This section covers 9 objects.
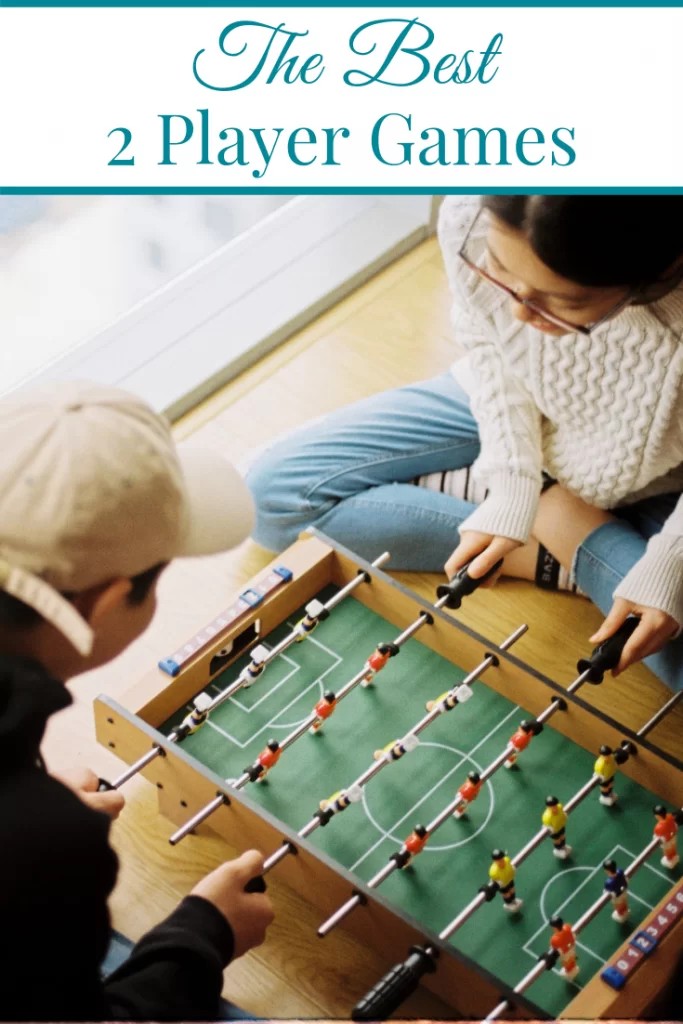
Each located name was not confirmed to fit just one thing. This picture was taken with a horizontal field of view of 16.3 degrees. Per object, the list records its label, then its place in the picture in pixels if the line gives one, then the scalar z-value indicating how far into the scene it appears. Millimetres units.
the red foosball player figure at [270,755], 2892
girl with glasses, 2644
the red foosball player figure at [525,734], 2918
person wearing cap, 2306
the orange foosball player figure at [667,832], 2861
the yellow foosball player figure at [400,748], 2910
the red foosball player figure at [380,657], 2980
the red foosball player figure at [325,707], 2935
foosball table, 2784
